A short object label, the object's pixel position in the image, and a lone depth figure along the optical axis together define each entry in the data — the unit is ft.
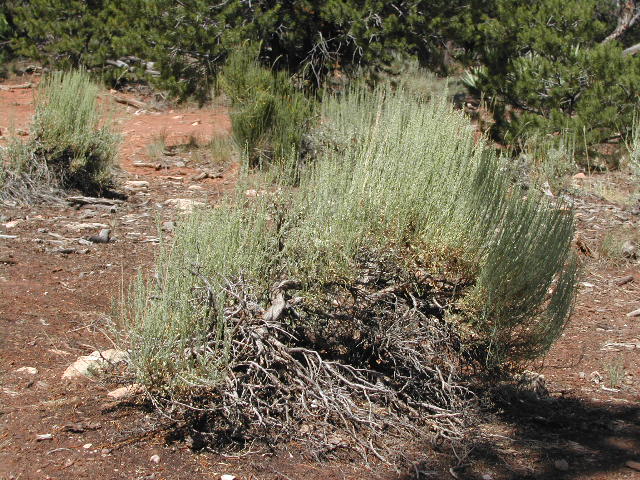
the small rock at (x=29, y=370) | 12.37
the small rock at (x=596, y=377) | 14.96
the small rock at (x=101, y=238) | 19.81
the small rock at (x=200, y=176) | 27.61
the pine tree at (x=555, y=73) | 29.96
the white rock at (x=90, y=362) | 11.52
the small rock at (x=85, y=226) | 20.80
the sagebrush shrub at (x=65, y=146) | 22.94
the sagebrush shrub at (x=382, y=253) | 11.45
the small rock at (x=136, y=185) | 25.69
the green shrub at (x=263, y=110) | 27.55
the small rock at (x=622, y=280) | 20.59
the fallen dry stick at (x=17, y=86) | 41.57
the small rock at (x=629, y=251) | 22.13
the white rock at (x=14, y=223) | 20.32
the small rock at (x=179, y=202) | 22.63
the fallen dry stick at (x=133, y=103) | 40.40
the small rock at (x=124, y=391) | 11.57
